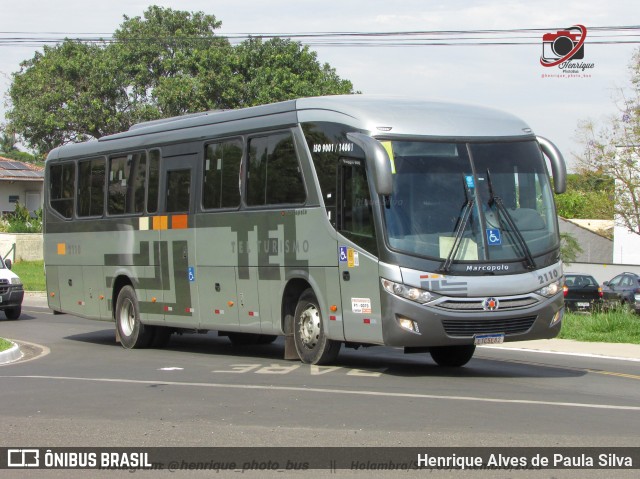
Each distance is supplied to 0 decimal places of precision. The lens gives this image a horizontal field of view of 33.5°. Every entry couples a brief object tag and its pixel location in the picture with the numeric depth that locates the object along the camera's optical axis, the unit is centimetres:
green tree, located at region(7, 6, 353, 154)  5162
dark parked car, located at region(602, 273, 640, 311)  3656
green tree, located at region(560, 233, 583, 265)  4897
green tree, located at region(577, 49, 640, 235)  3503
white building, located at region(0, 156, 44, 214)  6234
